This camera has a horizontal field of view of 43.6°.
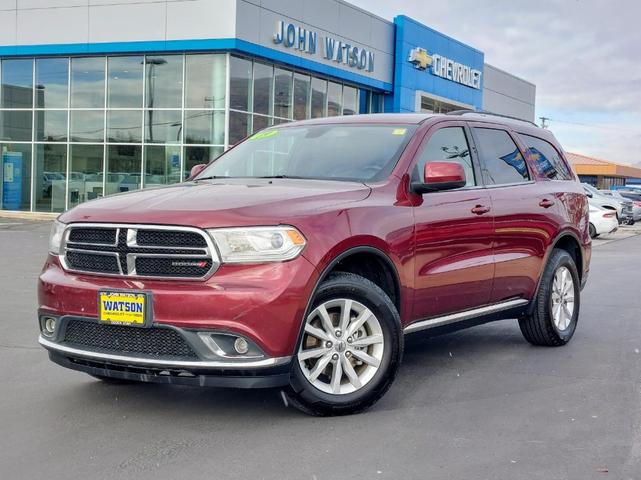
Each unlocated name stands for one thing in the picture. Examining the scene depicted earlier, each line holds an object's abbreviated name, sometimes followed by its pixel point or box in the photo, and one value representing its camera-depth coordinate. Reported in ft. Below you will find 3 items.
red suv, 13.66
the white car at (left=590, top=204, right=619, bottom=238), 81.51
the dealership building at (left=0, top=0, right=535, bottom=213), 81.66
